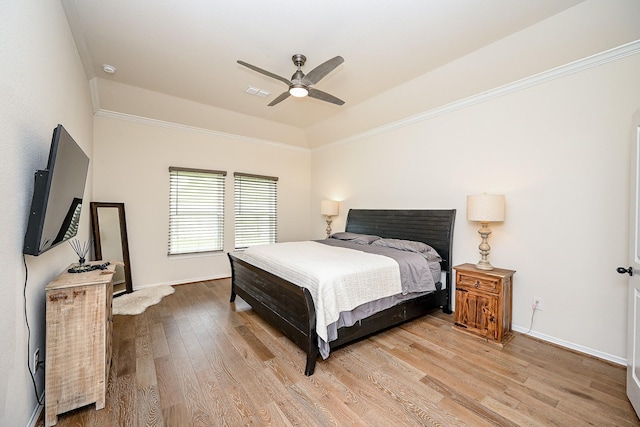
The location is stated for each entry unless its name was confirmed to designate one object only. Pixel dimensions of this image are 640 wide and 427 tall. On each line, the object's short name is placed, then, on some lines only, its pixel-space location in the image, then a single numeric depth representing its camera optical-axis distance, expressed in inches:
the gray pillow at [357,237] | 168.7
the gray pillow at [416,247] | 138.3
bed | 93.6
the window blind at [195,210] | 193.2
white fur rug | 141.1
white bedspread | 91.2
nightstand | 109.5
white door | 71.3
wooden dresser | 66.3
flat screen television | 59.3
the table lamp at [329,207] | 217.2
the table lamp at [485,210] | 115.3
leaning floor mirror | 161.0
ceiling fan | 100.7
